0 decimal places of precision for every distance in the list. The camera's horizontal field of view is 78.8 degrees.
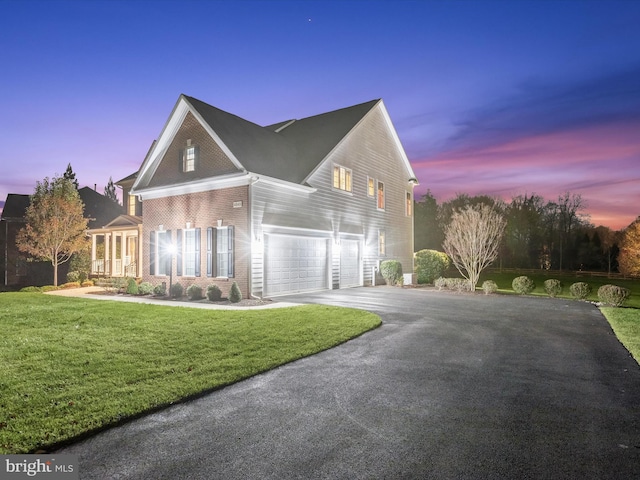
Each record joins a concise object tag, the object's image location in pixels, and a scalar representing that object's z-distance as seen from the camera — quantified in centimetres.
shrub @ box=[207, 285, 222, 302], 1421
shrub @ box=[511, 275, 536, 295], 1659
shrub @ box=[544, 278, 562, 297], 1562
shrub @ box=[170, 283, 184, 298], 1553
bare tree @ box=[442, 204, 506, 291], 1845
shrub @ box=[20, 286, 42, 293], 1947
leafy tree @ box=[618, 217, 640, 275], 3672
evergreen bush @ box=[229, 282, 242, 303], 1360
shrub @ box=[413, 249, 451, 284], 2281
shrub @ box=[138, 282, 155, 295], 1634
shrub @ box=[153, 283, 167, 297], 1605
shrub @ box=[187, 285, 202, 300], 1481
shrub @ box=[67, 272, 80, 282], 2225
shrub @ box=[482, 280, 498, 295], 1684
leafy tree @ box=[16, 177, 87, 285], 2147
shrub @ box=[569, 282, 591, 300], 1510
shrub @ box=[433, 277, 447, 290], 1878
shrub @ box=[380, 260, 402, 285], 2095
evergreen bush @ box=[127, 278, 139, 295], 1659
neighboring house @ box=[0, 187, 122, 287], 3003
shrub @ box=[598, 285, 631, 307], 1330
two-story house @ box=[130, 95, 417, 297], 1480
